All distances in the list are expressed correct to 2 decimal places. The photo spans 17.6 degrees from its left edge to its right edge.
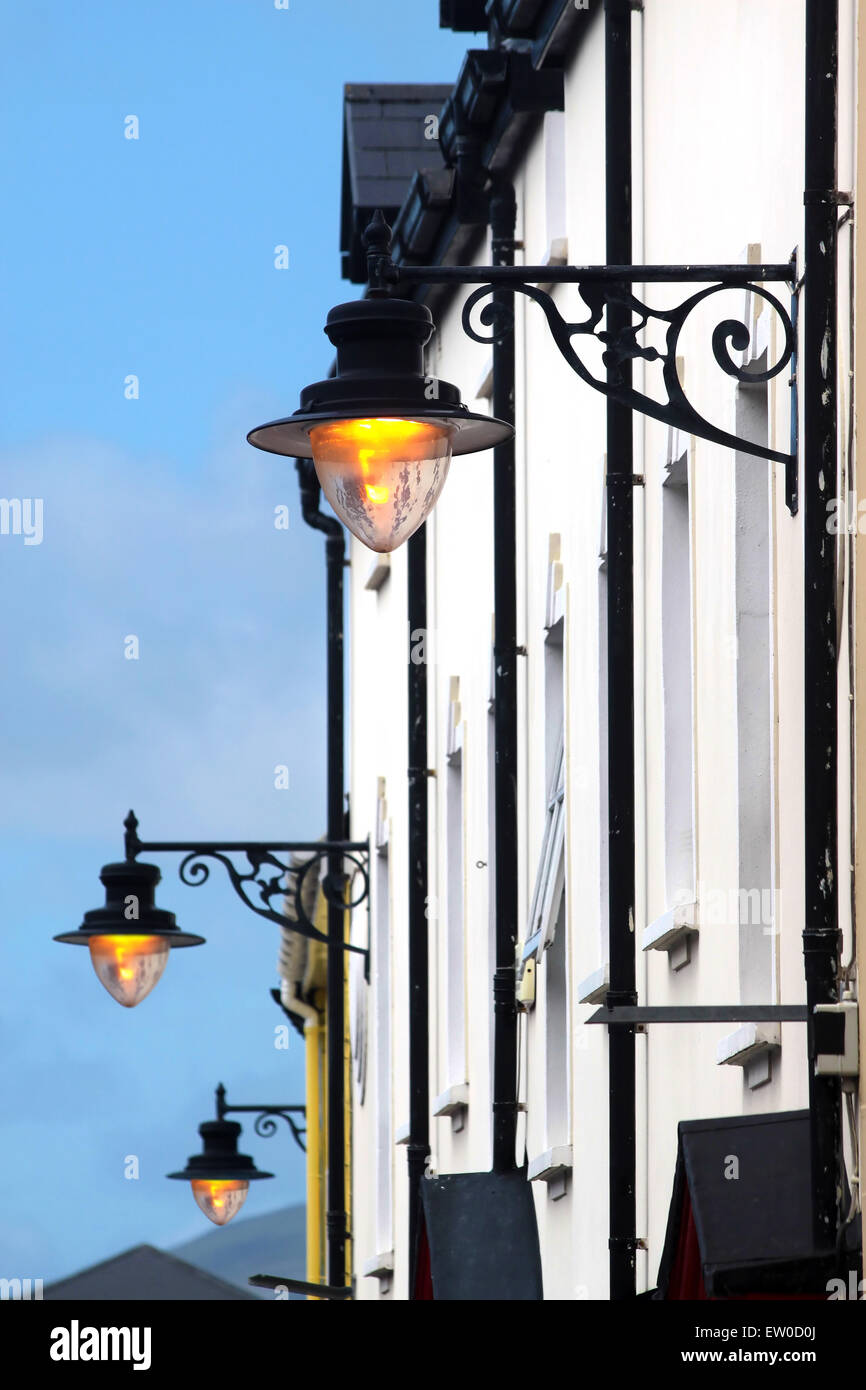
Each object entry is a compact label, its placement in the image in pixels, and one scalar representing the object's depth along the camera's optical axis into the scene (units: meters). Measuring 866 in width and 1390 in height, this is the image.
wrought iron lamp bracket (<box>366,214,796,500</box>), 7.32
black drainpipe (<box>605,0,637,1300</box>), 8.91
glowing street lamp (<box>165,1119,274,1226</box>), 27.39
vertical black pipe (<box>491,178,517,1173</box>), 12.16
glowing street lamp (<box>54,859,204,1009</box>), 16.77
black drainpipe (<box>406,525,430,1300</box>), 13.91
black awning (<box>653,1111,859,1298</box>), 6.98
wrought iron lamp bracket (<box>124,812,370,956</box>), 16.94
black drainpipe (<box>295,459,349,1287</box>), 20.25
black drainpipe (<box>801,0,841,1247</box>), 7.07
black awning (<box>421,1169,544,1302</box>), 11.21
